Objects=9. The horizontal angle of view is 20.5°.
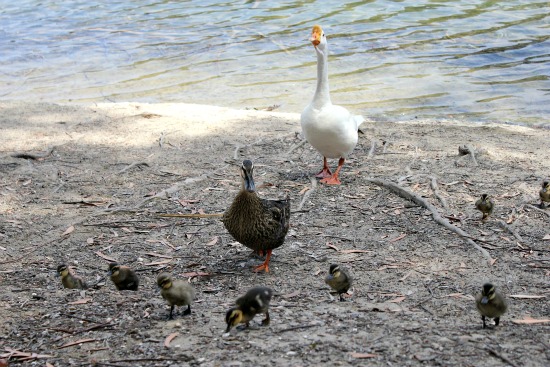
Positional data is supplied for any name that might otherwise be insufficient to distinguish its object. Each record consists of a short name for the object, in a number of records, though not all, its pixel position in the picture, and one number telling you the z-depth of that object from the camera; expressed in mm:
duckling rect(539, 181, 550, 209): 13228
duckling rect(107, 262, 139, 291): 10238
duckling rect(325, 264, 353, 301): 9730
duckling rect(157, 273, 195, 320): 9229
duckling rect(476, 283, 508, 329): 8715
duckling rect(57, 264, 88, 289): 10405
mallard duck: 11096
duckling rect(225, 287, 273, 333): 8606
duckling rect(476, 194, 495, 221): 12621
